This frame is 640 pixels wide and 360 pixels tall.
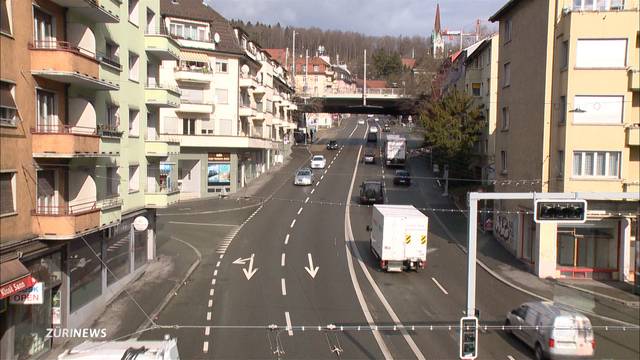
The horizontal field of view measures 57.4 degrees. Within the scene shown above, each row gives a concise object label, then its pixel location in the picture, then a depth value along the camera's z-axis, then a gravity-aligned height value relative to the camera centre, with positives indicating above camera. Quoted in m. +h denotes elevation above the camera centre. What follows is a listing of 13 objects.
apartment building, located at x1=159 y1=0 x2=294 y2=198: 56.39 +5.53
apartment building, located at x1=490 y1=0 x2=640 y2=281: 29.34 +1.61
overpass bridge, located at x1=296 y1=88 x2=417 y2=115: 99.69 +10.04
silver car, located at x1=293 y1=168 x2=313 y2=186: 63.03 -2.27
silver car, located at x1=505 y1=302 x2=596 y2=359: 16.45 -5.03
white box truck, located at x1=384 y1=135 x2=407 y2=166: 77.75 +1.06
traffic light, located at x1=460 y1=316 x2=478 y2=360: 14.67 -4.51
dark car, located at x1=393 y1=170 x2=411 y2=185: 64.50 -2.31
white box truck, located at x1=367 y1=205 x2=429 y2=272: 29.94 -4.24
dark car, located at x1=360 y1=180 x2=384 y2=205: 52.59 -3.19
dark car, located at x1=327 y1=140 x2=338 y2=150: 99.94 +1.93
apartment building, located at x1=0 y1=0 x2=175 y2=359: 17.31 -0.33
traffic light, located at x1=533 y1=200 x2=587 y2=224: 14.90 -1.30
